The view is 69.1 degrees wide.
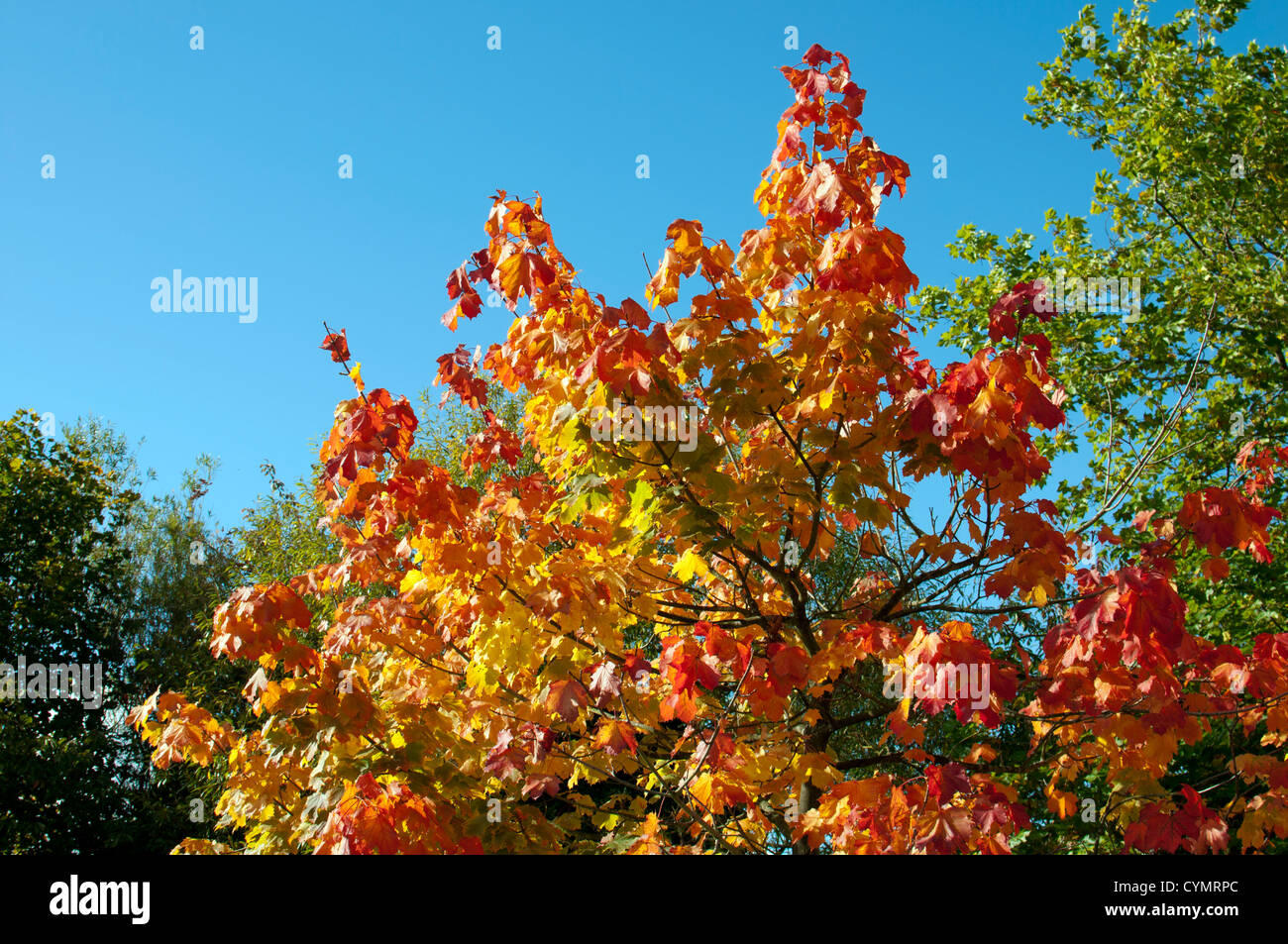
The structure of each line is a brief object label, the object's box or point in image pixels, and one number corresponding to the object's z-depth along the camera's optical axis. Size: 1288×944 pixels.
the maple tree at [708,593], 3.86
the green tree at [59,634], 16.17
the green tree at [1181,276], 12.55
